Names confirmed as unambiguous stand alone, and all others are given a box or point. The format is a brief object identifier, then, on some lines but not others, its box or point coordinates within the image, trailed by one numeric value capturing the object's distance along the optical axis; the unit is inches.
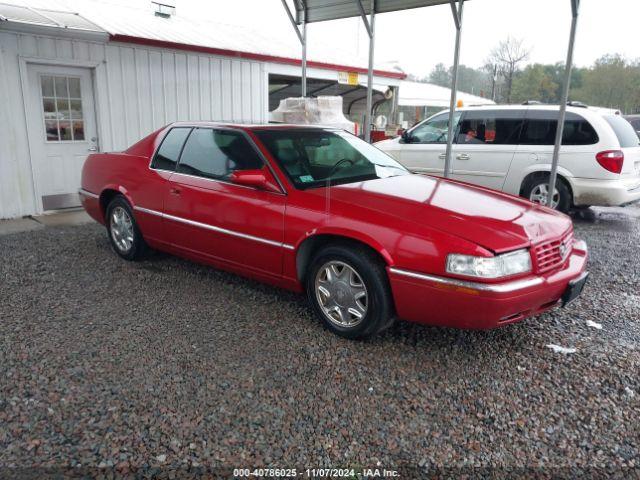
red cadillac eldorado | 122.6
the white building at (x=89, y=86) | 282.5
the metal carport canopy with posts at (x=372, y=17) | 235.4
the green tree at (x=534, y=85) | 2003.0
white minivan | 287.7
